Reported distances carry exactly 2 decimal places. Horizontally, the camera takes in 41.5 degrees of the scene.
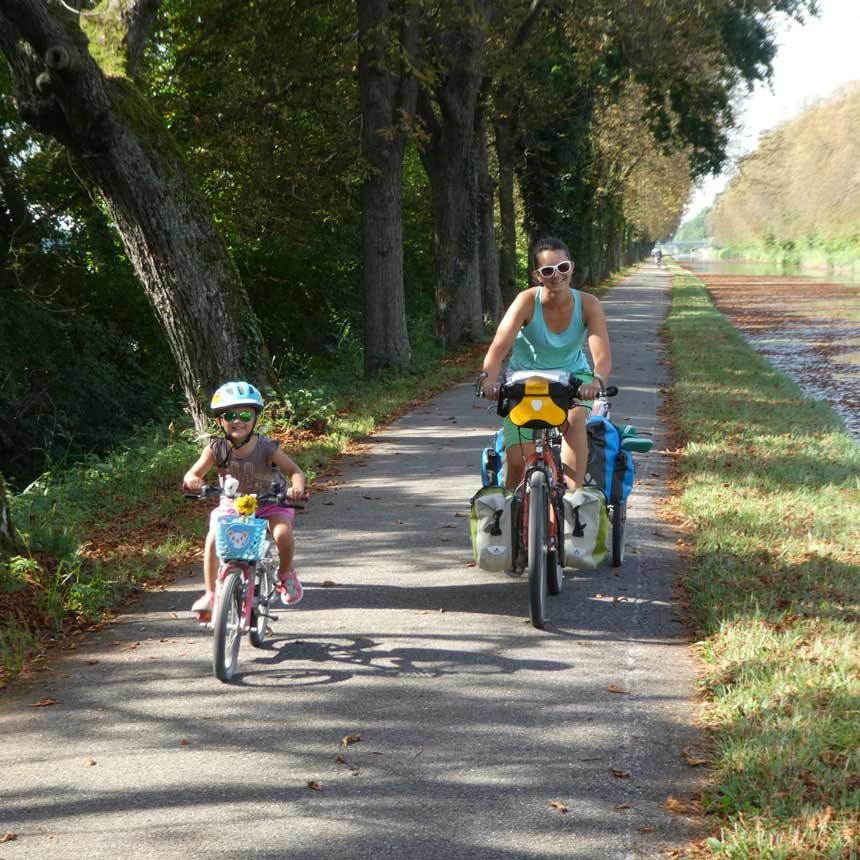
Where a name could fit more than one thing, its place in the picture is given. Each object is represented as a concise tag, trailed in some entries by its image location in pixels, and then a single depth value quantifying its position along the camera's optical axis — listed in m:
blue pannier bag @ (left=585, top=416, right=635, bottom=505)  7.12
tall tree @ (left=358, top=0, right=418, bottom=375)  16.22
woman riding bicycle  6.36
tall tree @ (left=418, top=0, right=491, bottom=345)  20.64
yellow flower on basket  5.40
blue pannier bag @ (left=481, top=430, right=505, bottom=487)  6.81
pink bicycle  5.35
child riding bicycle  5.59
